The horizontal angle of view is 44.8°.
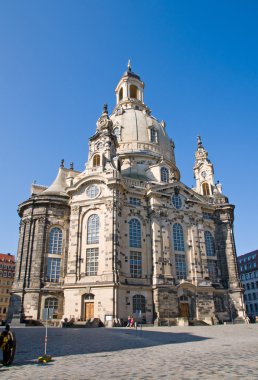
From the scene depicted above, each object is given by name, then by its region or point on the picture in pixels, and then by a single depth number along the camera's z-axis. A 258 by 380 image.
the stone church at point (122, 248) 36.19
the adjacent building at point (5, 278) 71.81
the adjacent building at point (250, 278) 76.11
